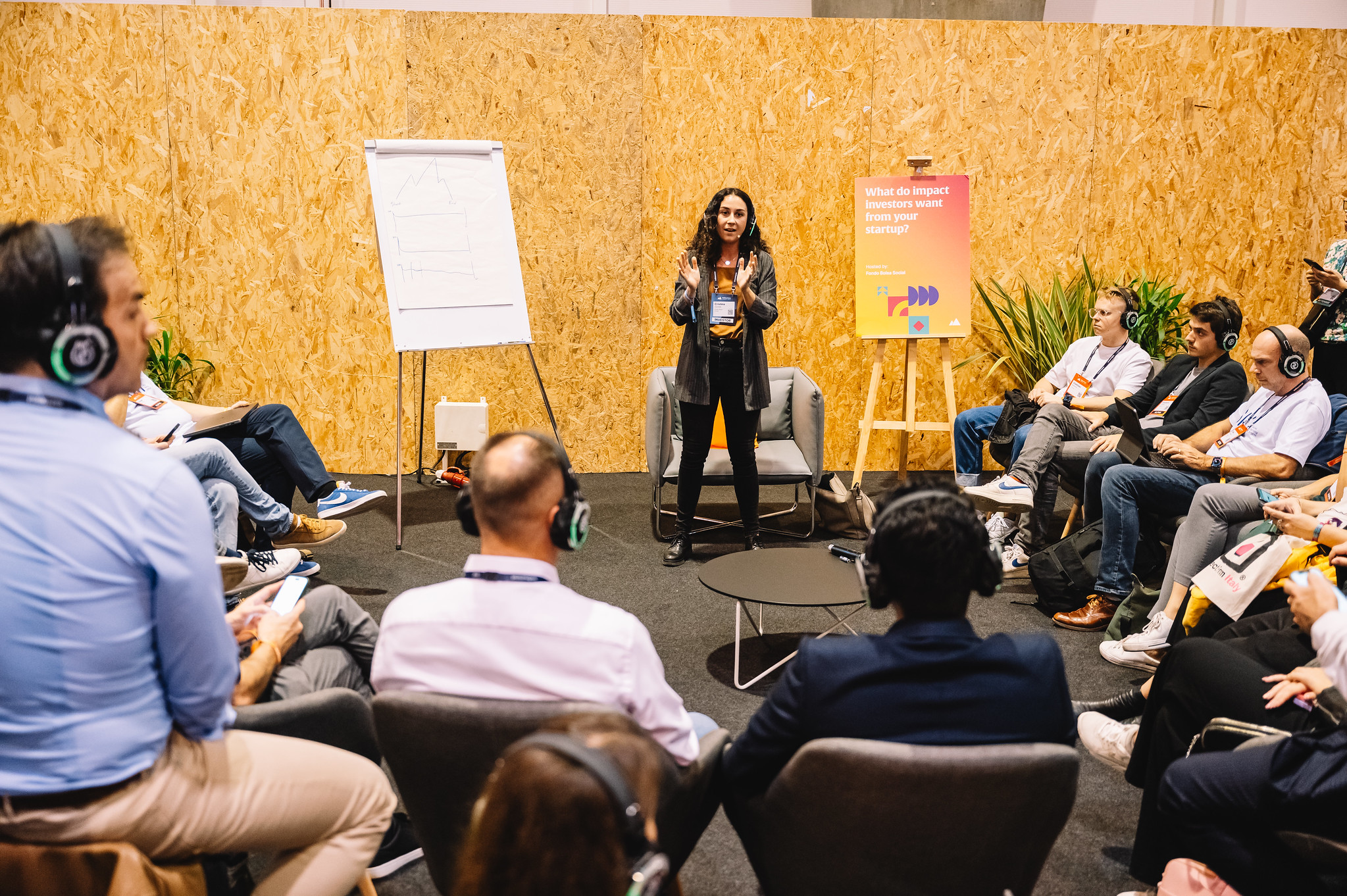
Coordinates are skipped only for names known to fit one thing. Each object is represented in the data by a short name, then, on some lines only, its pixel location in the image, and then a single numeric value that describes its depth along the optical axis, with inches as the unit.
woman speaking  167.0
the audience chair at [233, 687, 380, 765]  66.9
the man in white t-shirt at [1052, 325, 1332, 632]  142.8
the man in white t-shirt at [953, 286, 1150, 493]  192.2
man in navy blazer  57.9
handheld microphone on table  132.7
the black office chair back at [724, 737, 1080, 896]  54.3
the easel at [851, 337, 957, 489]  216.8
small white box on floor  228.1
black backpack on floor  149.6
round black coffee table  118.2
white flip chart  182.9
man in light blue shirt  53.1
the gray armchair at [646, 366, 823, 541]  186.9
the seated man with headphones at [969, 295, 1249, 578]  165.5
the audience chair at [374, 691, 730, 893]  56.4
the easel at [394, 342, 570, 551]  177.8
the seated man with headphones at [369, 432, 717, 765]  60.4
